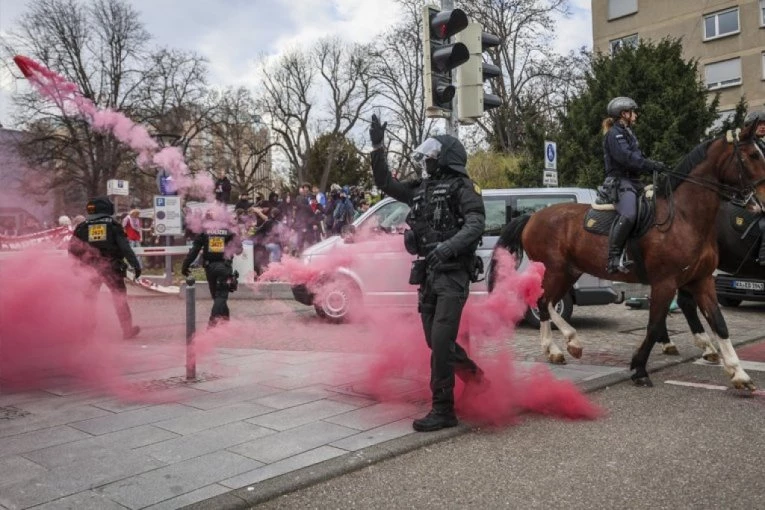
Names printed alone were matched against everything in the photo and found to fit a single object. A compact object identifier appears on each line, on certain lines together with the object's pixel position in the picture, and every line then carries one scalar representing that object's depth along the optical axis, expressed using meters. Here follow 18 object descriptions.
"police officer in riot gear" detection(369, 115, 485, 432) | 4.96
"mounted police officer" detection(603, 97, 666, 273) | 6.64
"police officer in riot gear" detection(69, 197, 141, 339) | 8.87
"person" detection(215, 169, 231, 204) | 9.56
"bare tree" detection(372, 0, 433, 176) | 39.59
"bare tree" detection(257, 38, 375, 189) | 47.25
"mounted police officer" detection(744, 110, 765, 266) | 6.32
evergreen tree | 20.36
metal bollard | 6.77
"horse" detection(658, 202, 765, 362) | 8.23
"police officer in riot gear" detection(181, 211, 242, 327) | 8.97
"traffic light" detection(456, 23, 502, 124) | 7.24
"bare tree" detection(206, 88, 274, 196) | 17.39
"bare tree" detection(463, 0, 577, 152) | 34.88
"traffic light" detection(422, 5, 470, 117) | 6.76
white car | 9.45
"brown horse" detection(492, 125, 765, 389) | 6.31
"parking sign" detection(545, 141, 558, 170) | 14.43
